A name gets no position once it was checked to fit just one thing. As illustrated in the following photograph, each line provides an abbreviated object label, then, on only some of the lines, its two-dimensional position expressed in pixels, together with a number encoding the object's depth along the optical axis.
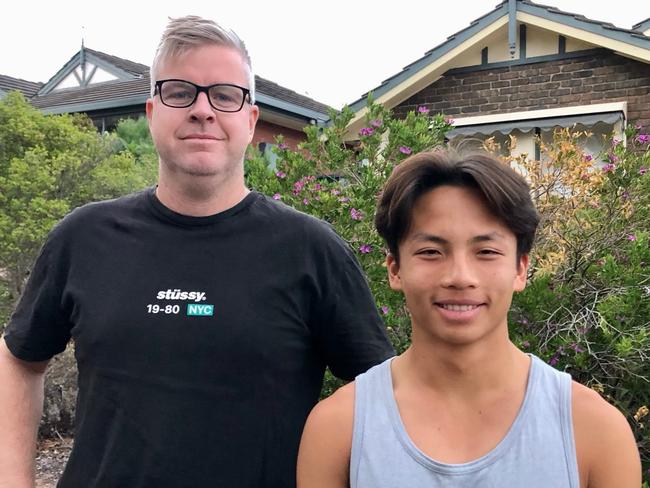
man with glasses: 1.89
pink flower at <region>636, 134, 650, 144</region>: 4.46
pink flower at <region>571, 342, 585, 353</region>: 3.40
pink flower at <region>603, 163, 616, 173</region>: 4.12
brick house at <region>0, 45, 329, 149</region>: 15.98
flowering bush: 3.44
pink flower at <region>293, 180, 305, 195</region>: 4.74
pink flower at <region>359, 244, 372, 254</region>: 4.13
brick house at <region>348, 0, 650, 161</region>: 9.88
